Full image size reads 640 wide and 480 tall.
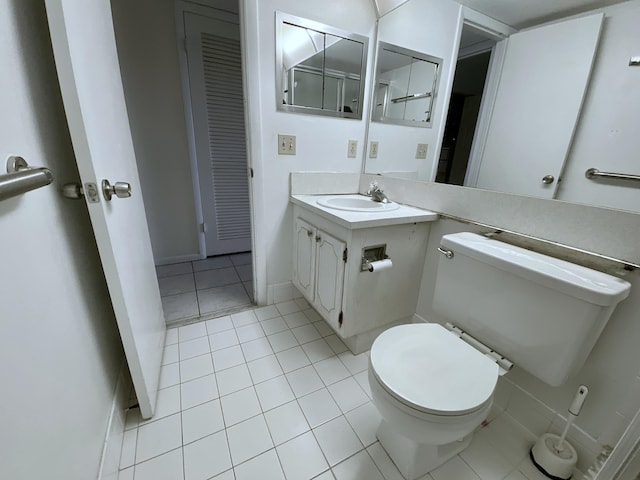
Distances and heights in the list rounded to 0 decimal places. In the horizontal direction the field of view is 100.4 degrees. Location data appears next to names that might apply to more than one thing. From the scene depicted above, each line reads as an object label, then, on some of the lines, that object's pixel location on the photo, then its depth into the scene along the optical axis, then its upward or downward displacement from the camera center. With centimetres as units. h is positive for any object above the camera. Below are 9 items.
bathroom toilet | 74 -61
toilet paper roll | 121 -49
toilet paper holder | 125 -47
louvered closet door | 207 +14
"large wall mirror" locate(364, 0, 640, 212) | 83 +19
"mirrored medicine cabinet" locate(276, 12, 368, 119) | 145 +46
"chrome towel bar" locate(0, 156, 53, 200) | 40 -7
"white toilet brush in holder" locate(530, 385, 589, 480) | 88 -97
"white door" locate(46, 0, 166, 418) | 66 -6
